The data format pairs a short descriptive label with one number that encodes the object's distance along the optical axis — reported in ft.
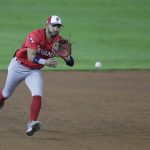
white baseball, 111.93
